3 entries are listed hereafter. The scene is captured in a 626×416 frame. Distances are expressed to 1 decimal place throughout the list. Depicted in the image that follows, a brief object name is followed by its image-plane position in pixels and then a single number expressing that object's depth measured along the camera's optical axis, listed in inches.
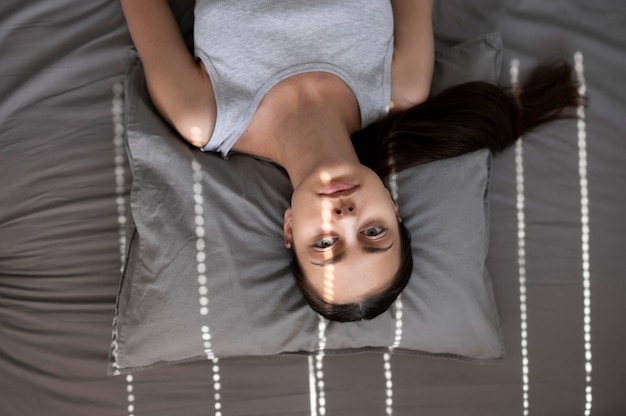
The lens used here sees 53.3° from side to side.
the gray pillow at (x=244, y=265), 49.6
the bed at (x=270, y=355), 52.8
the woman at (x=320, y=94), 47.6
